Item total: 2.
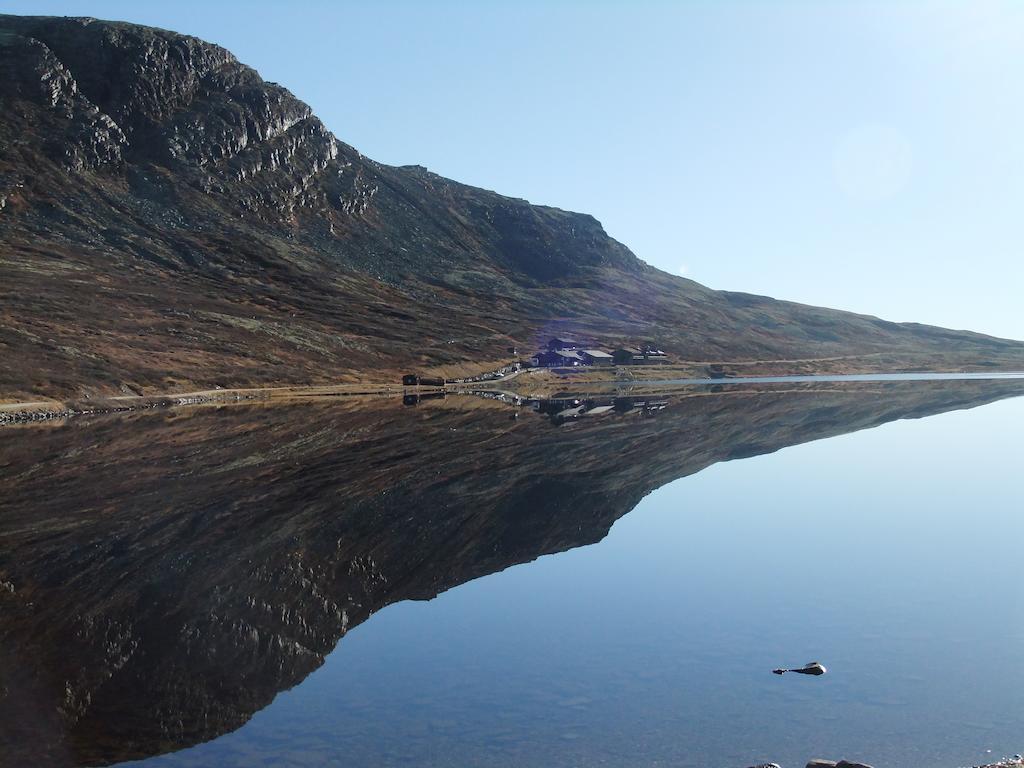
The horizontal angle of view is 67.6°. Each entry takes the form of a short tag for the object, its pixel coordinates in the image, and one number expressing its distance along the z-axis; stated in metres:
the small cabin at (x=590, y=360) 196.36
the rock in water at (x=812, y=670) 17.72
